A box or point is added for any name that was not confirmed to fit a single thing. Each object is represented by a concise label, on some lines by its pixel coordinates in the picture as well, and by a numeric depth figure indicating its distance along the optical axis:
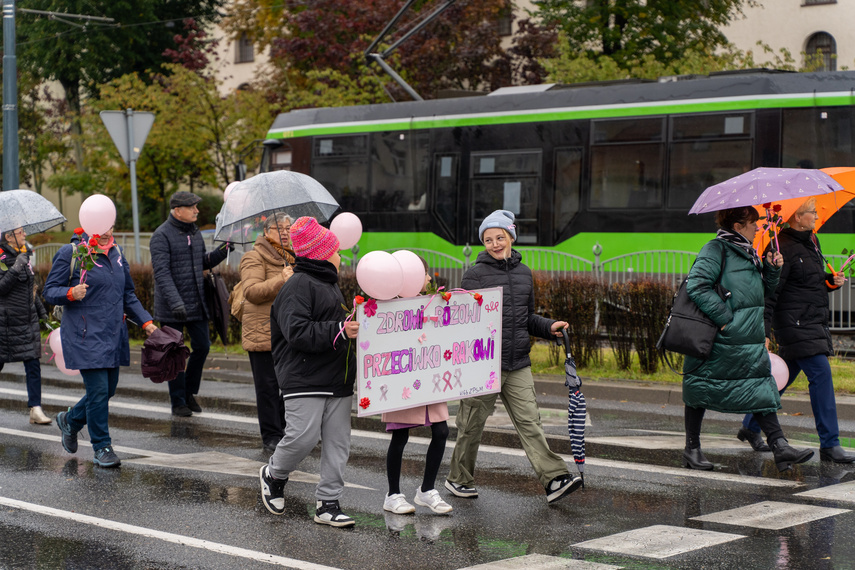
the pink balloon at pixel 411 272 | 5.97
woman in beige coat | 8.01
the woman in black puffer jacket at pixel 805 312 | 7.74
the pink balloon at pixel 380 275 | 5.84
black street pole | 16.83
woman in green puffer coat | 7.12
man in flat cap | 9.51
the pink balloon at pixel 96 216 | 7.79
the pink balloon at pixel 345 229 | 7.75
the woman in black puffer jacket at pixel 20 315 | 9.20
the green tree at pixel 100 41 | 39.75
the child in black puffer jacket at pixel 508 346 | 6.53
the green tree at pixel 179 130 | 29.50
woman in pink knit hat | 5.88
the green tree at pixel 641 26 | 28.38
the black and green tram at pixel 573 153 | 15.77
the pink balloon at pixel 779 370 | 7.97
